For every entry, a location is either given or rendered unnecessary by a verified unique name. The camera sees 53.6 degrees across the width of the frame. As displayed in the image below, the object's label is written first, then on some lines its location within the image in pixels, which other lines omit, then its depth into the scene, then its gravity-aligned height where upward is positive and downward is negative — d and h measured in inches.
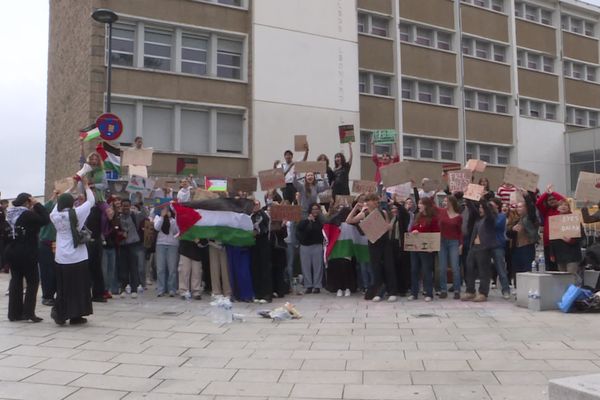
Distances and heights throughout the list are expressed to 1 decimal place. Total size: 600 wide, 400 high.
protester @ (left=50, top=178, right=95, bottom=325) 341.1 -20.7
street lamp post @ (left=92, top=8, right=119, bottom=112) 666.2 +243.1
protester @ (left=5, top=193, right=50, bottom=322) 349.4 -15.0
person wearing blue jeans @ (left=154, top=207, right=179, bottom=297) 471.8 -12.8
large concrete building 998.4 +296.6
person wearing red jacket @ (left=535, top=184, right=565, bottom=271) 440.1 +15.1
